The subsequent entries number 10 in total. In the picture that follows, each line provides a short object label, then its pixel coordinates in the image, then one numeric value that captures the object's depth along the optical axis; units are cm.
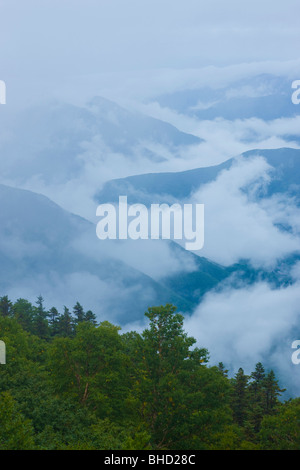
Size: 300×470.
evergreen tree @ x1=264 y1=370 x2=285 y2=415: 7969
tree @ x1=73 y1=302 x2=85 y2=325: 13238
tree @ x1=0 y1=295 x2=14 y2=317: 12178
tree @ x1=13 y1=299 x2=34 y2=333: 11477
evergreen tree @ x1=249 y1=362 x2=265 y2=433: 7556
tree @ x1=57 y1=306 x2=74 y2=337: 12062
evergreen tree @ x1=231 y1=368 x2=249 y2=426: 8025
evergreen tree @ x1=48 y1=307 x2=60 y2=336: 12178
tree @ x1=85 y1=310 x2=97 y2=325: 13075
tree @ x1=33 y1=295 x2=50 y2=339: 11272
